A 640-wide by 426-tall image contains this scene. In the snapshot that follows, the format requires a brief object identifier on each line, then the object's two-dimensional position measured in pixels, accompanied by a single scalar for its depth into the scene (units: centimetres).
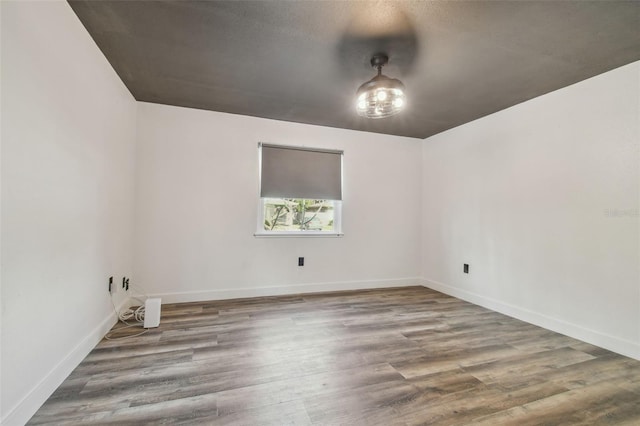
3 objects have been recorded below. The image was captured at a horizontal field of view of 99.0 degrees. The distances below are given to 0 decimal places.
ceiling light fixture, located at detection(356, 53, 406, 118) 214
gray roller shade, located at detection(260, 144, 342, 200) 355
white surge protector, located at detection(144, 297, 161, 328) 248
